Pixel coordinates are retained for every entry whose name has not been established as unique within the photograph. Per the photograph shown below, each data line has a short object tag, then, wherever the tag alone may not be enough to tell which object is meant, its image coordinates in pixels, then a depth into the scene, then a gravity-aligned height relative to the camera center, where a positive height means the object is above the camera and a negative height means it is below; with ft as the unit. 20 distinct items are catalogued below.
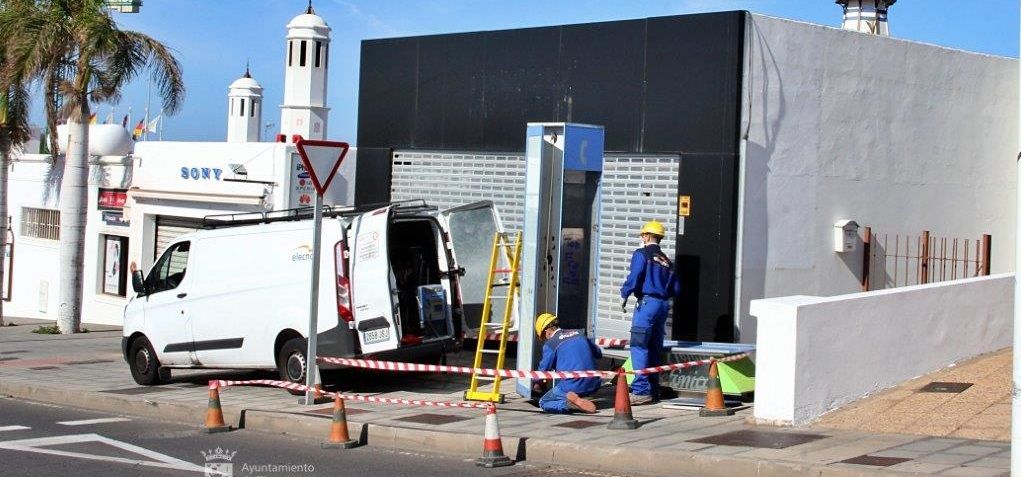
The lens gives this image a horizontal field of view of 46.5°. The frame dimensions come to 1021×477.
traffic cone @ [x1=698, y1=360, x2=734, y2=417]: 36.19 -4.50
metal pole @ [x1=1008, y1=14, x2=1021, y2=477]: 23.36 -2.70
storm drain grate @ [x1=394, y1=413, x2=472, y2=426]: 36.50 -5.58
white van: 42.42 -2.15
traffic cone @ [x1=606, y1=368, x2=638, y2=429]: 33.65 -4.68
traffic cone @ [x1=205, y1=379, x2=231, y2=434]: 37.06 -5.87
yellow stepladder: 39.45 -2.59
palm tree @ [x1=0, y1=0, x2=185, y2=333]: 73.72 +9.90
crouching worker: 37.14 -3.73
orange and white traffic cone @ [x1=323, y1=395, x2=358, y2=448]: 33.47 -5.60
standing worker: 38.78 -1.81
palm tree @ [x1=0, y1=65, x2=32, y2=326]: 83.61 +6.82
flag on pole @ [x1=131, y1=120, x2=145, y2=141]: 171.15 +14.32
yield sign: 37.99 +2.49
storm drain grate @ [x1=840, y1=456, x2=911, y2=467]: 27.06 -4.64
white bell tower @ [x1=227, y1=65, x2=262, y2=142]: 209.26 +22.23
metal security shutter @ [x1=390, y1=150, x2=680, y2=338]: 48.83 +2.23
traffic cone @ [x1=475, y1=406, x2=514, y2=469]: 30.04 -5.25
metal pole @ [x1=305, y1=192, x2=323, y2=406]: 38.27 -1.57
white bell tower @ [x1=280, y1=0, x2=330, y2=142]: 167.94 +21.80
